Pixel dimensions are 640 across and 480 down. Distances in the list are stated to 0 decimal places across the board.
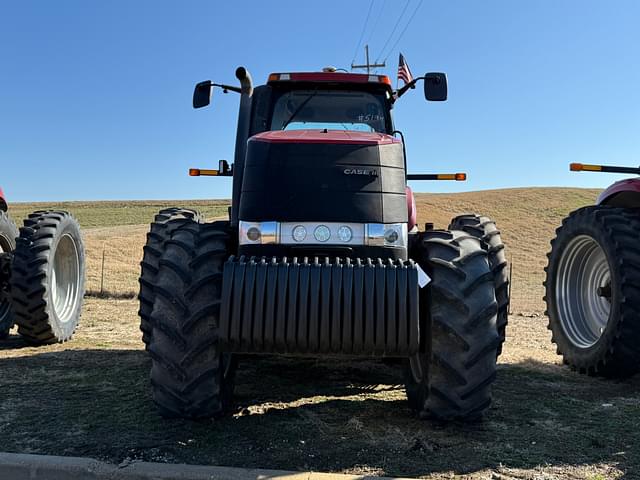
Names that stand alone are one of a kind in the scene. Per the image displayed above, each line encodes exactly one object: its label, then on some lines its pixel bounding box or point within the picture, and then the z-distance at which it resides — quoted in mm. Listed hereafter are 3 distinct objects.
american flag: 7480
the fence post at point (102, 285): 12562
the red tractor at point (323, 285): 3754
